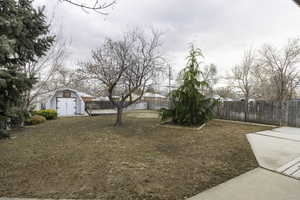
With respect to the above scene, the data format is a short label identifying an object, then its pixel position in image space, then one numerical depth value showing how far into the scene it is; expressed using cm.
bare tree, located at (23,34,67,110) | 925
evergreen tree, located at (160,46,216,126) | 806
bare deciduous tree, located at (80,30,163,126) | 788
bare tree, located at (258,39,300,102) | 1084
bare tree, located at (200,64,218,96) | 2194
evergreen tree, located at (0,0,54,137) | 319
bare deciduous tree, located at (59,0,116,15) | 238
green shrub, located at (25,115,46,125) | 952
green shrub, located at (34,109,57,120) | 1142
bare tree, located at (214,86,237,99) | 2226
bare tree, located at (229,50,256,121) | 1540
